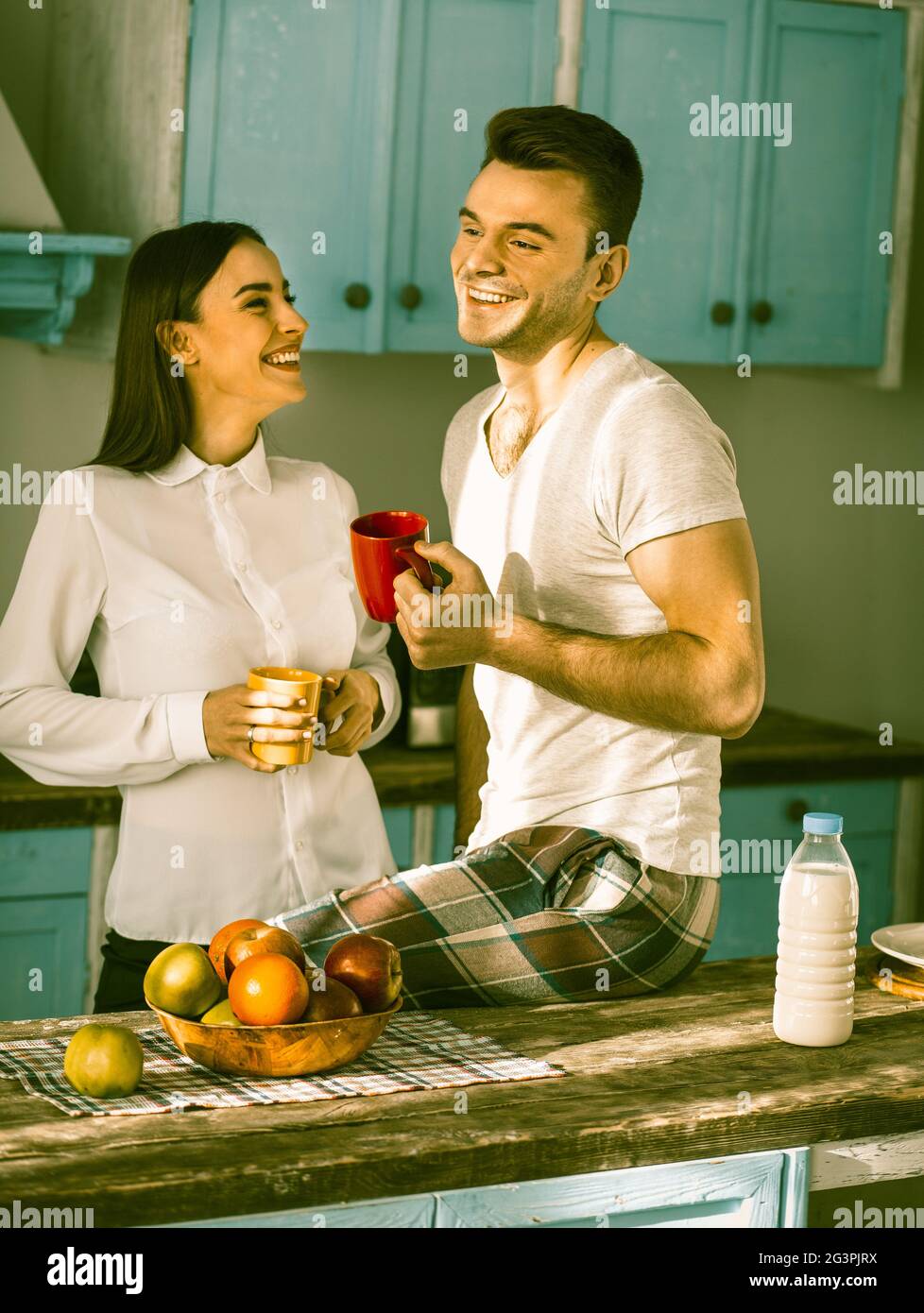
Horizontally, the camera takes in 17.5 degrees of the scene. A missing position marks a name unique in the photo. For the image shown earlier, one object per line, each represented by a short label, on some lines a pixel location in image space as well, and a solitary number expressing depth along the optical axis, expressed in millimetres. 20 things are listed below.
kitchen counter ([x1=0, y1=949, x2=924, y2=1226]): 2721
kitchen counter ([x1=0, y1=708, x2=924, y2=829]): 4164
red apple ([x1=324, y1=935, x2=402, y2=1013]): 2936
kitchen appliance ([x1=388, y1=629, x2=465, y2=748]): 4564
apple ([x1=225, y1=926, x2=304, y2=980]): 2934
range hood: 4175
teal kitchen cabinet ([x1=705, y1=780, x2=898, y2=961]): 4739
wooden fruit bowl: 2885
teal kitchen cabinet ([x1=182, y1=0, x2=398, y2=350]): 4331
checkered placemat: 2857
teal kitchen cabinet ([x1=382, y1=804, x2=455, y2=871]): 4435
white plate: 3281
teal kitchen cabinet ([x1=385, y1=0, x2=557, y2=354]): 4481
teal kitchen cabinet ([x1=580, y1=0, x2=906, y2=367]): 4687
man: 3121
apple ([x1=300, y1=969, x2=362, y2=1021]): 2904
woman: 3579
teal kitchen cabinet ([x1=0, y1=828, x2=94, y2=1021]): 4180
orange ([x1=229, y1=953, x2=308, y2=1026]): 2860
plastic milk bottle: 3056
